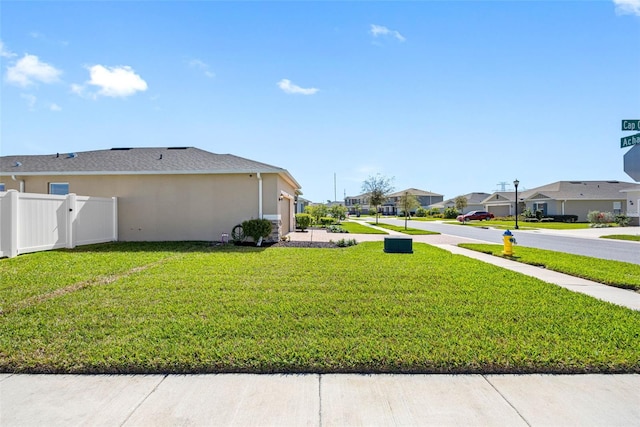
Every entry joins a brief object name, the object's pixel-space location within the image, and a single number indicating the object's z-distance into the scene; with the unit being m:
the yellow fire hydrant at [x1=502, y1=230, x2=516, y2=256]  12.62
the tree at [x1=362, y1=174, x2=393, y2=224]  39.53
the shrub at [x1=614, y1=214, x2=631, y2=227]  31.69
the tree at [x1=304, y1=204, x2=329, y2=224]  37.72
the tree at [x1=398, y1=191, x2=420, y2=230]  35.48
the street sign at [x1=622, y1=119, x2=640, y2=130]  5.60
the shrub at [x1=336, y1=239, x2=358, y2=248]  14.89
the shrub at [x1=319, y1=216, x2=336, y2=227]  34.35
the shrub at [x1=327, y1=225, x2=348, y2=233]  24.12
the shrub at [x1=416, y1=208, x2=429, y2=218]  67.19
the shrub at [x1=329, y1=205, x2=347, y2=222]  45.77
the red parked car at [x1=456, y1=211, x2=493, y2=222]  48.19
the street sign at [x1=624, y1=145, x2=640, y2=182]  4.71
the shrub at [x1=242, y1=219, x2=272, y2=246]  14.48
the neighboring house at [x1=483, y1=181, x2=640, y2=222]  42.03
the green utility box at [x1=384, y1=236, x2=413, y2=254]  12.62
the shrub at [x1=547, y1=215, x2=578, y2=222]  40.85
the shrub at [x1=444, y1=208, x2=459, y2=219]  57.47
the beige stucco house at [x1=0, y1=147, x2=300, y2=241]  15.27
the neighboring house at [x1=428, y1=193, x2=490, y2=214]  63.46
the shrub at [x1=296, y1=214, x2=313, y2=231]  25.23
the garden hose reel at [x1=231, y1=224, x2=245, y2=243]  14.81
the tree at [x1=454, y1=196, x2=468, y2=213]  58.28
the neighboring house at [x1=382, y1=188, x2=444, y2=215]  91.44
